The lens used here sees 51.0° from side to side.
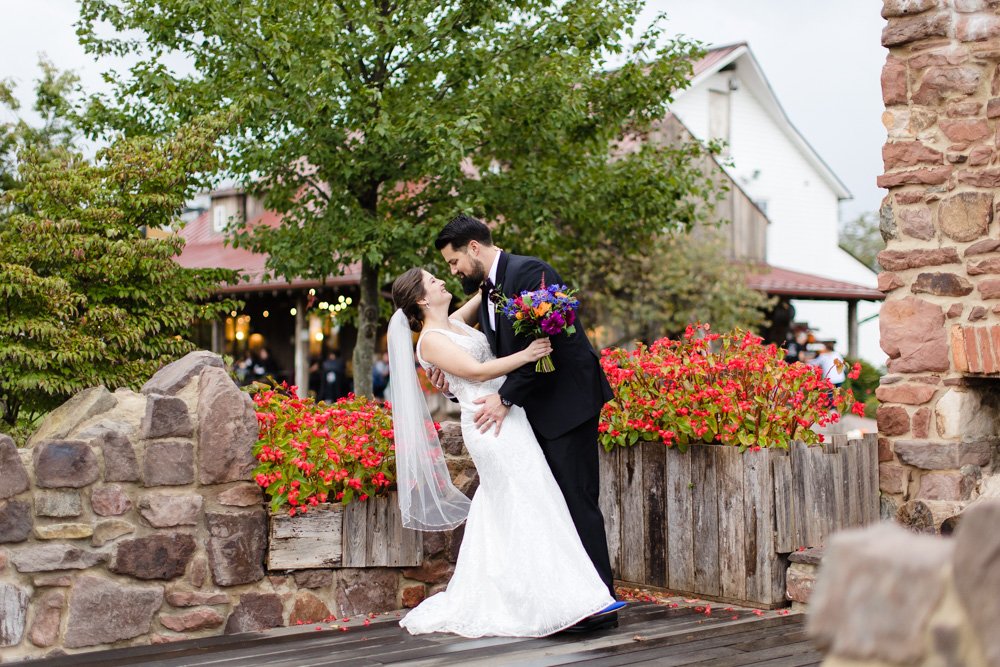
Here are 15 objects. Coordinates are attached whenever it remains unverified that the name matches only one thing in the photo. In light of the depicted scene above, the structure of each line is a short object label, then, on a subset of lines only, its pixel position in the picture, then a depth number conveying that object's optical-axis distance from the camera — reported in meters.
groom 5.09
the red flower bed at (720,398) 5.68
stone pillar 5.71
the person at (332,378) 20.58
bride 4.88
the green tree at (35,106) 12.27
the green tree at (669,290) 20.08
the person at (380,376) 20.12
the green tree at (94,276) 5.84
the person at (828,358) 15.84
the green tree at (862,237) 59.67
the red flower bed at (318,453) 5.20
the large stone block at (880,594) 1.81
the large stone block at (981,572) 1.75
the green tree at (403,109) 10.88
